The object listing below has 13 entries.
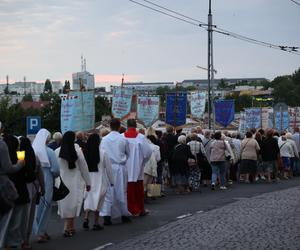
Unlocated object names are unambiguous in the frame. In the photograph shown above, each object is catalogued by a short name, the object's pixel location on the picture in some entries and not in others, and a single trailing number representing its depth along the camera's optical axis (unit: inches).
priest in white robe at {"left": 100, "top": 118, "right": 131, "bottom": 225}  504.7
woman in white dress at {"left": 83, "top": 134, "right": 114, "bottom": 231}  478.9
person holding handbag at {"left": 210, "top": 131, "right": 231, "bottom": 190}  816.3
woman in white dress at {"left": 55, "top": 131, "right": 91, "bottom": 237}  443.5
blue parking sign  777.8
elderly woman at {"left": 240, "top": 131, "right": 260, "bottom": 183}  911.7
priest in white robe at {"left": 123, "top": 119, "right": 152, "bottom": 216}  543.2
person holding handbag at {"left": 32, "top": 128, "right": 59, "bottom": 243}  428.8
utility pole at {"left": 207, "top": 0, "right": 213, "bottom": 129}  1320.1
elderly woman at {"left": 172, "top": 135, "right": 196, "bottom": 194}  745.0
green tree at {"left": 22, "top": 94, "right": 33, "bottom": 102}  7317.9
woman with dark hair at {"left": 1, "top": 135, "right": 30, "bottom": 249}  376.8
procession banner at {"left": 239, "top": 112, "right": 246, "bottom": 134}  1402.7
